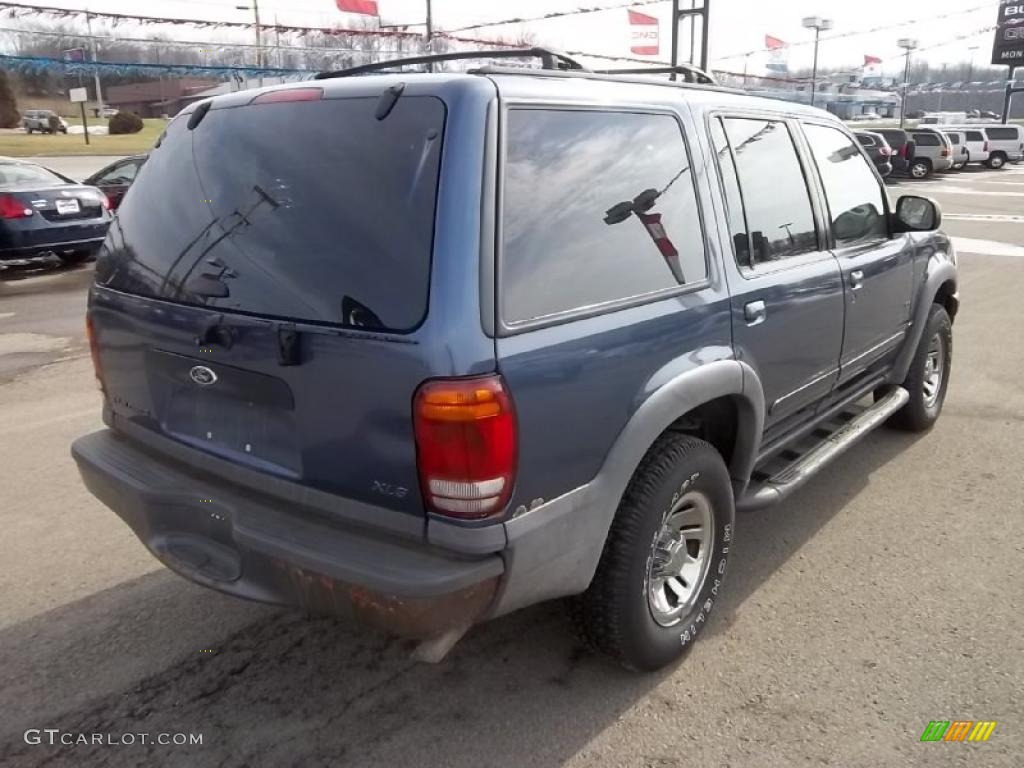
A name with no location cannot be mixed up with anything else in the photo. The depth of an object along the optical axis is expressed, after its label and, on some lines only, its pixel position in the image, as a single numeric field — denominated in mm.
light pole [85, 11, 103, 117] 20519
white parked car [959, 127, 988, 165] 34281
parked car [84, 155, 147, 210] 13891
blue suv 2182
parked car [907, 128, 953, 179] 30172
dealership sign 44247
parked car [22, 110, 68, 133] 51691
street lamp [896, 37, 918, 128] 60600
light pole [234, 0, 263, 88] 23172
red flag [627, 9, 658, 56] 25844
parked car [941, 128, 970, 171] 33562
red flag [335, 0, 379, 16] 25484
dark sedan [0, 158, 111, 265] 10461
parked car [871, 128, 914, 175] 30203
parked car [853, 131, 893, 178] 28297
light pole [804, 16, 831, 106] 49719
